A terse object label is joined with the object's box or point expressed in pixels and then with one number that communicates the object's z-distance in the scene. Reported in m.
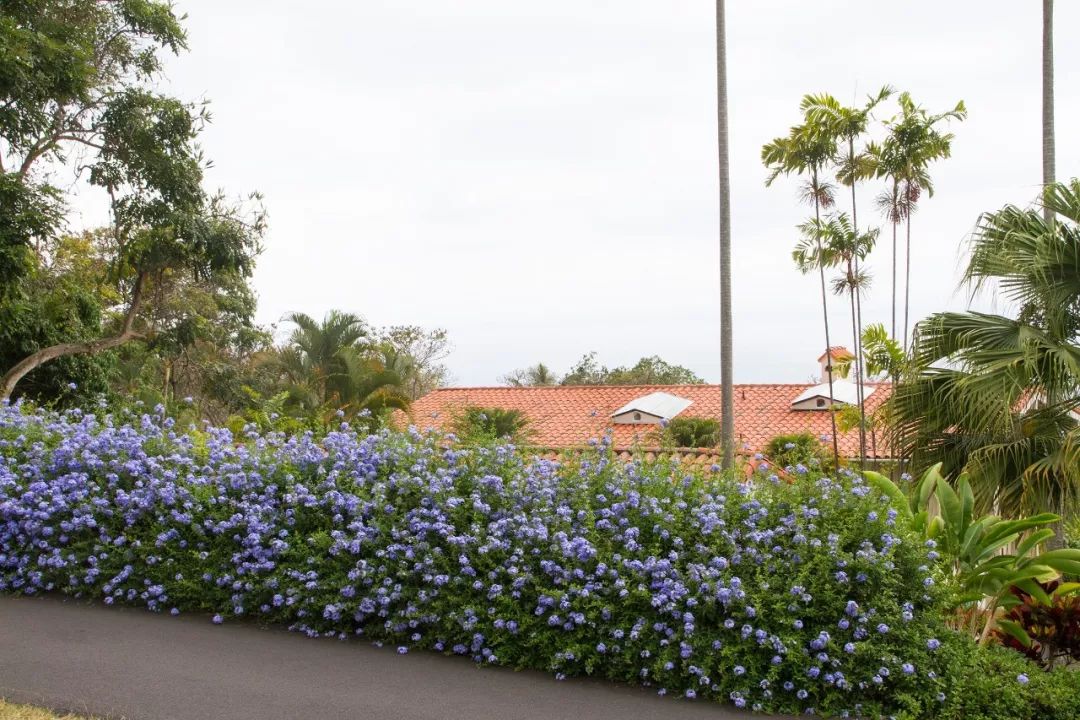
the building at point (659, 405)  26.97
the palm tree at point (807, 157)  16.41
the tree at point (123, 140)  15.75
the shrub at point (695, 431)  25.64
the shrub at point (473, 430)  6.59
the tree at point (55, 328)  16.91
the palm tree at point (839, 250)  17.34
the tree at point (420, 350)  41.81
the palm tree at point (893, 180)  16.09
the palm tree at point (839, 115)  16.20
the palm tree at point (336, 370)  22.38
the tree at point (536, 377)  51.00
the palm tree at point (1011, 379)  7.48
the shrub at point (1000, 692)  4.83
